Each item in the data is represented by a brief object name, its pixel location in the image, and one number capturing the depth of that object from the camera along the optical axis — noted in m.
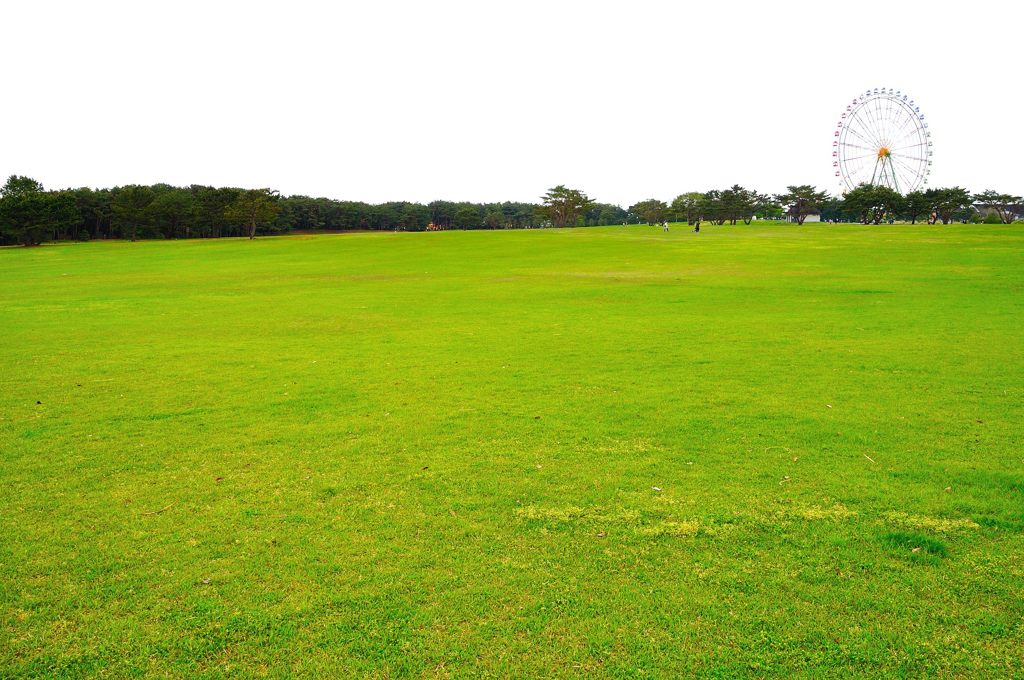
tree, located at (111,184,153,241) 91.75
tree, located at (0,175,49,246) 74.38
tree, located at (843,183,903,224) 90.56
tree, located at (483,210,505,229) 150.50
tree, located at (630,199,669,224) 137.70
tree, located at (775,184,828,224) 107.50
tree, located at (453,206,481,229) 143.25
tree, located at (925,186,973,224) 92.25
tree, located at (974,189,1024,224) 103.10
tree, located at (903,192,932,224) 91.12
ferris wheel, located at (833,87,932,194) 84.56
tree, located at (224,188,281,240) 85.06
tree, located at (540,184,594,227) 133.75
